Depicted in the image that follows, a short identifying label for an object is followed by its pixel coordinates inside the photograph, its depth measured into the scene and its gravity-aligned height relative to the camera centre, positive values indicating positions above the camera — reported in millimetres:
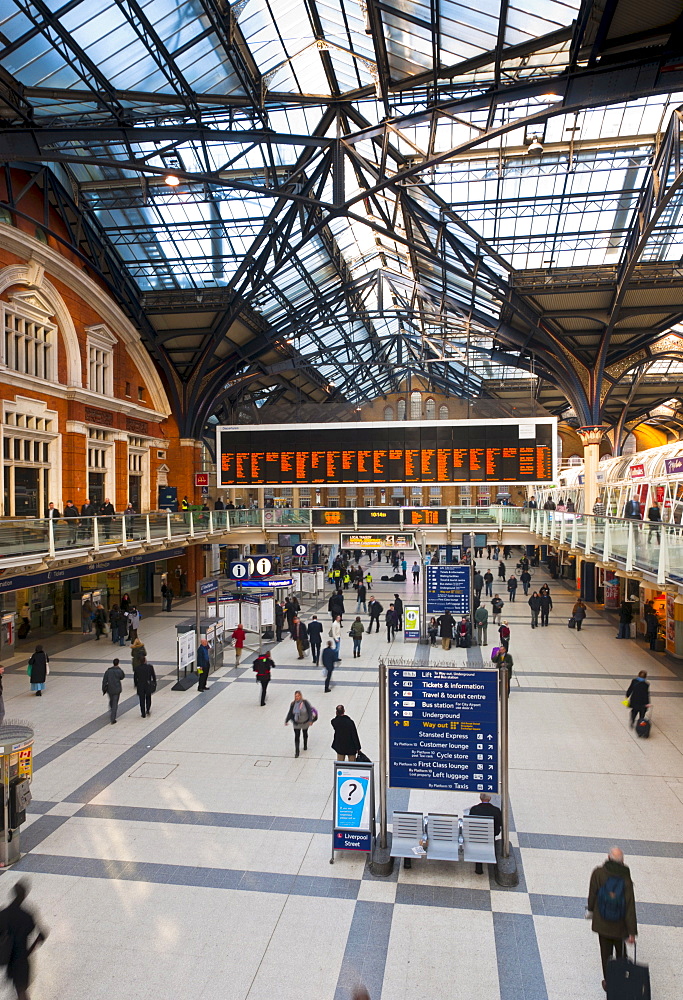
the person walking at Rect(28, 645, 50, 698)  15289 -3983
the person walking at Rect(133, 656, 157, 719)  13664 -3927
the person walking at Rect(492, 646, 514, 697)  14596 -3636
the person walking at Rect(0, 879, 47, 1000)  5551 -3727
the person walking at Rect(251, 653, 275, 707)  14453 -3813
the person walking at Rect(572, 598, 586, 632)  22906 -4121
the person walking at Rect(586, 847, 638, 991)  5965 -3759
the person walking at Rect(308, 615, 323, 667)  17828 -3774
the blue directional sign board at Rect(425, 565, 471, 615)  20672 -2933
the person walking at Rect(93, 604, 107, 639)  22281 -4226
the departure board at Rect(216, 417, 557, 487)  25719 +1698
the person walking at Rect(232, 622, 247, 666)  18609 -4054
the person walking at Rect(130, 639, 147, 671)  14452 -3482
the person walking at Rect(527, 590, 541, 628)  23391 -3966
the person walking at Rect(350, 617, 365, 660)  18761 -3925
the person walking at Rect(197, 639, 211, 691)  16083 -3994
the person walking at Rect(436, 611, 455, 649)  19297 -3878
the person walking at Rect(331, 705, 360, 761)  9680 -3546
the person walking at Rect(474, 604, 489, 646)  19844 -3864
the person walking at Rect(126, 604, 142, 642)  21906 -4261
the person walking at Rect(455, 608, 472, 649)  19828 -4184
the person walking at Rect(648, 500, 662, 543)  12188 -644
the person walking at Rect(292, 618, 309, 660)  18969 -4112
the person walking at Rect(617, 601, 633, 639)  21766 -4167
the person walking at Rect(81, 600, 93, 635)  22972 -4281
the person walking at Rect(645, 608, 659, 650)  19812 -4014
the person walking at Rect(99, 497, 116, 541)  18562 -765
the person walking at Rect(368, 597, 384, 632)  22469 -3880
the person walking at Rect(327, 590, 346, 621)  21353 -3644
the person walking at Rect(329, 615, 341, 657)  18239 -3827
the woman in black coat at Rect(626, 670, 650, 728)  12250 -3725
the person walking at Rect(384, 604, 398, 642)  20834 -3981
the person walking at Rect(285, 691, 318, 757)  11344 -3780
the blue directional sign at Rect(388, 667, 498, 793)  7973 -2876
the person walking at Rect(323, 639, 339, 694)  15560 -3899
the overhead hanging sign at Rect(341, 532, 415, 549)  26703 -1904
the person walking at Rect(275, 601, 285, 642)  21652 -4157
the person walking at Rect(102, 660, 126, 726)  13320 -3849
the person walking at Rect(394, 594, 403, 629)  21477 -3816
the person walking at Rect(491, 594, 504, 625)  23769 -3986
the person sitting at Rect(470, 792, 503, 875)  7986 -3844
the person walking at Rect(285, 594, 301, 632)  21391 -3833
